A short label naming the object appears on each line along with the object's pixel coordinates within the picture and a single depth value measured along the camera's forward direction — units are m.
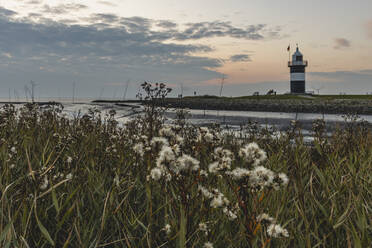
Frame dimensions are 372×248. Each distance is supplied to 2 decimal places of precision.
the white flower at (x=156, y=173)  2.51
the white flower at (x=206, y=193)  2.57
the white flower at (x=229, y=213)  2.53
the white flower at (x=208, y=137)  3.27
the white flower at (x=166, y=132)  3.29
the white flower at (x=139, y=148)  3.65
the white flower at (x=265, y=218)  2.17
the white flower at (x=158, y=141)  3.01
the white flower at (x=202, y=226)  2.59
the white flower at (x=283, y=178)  2.25
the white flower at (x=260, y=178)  2.21
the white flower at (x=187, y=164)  2.43
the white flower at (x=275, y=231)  2.08
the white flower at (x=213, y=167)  2.68
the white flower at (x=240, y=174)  2.26
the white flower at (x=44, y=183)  3.05
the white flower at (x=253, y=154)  2.43
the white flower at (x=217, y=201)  2.41
